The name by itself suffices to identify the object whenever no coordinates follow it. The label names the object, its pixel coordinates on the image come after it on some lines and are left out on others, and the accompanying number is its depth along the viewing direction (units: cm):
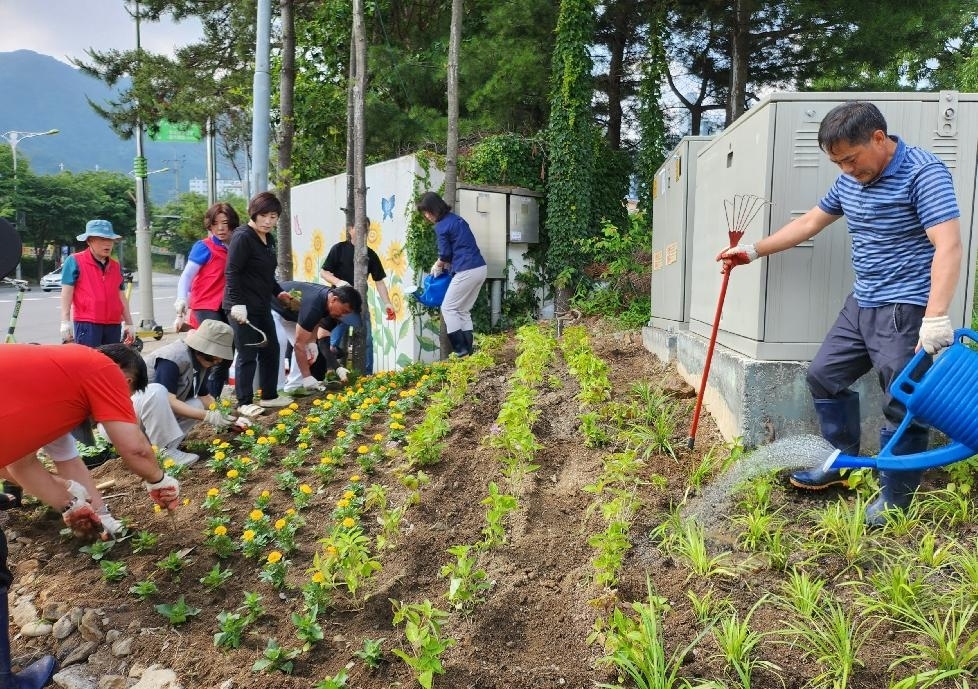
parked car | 3424
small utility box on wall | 977
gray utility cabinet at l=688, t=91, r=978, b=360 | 334
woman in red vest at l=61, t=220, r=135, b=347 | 585
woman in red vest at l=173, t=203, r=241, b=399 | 591
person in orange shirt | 279
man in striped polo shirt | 273
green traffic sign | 1304
